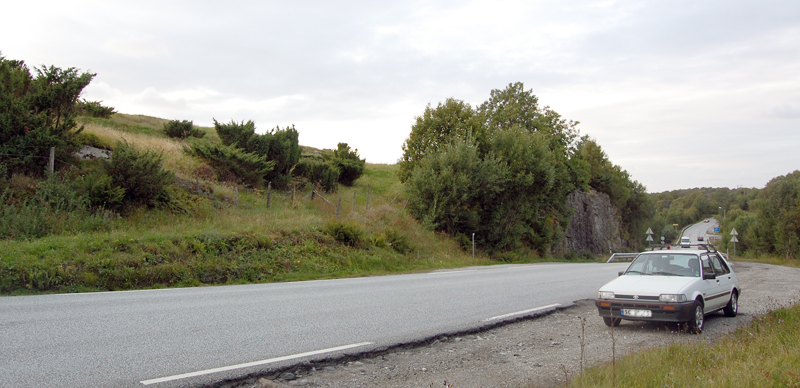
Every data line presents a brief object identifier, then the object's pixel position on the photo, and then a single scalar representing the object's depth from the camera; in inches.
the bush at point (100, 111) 1403.7
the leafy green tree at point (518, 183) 1236.5
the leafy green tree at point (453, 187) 1125.7
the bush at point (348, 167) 1471.5
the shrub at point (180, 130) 1608.1
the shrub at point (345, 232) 799.7
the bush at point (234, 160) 1052.5
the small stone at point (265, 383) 201.6
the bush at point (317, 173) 1259.8
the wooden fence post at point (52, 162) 691.4
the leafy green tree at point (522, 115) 1868.8
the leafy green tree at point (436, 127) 1437.6
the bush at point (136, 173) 707.4
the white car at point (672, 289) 324.2
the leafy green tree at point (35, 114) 677.9
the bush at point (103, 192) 665.0
